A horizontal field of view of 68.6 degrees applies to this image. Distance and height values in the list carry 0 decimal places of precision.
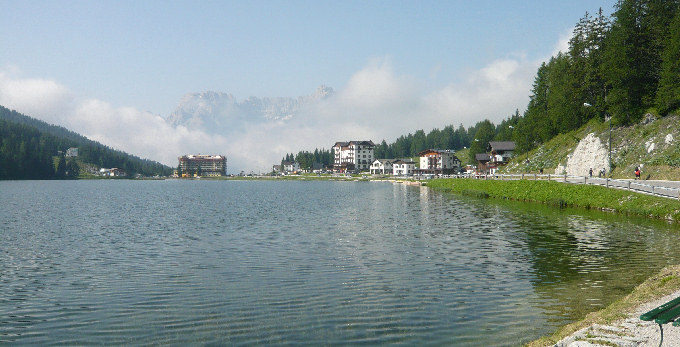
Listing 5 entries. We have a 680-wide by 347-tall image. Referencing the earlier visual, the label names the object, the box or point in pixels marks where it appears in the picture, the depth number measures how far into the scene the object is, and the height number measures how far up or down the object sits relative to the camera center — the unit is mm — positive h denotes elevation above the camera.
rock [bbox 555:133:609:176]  82875 +2328
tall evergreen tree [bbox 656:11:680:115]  70750 +13738
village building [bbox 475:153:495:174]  174300 +4564
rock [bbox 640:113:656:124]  76875 +8022
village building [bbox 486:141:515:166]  165400 +7252
